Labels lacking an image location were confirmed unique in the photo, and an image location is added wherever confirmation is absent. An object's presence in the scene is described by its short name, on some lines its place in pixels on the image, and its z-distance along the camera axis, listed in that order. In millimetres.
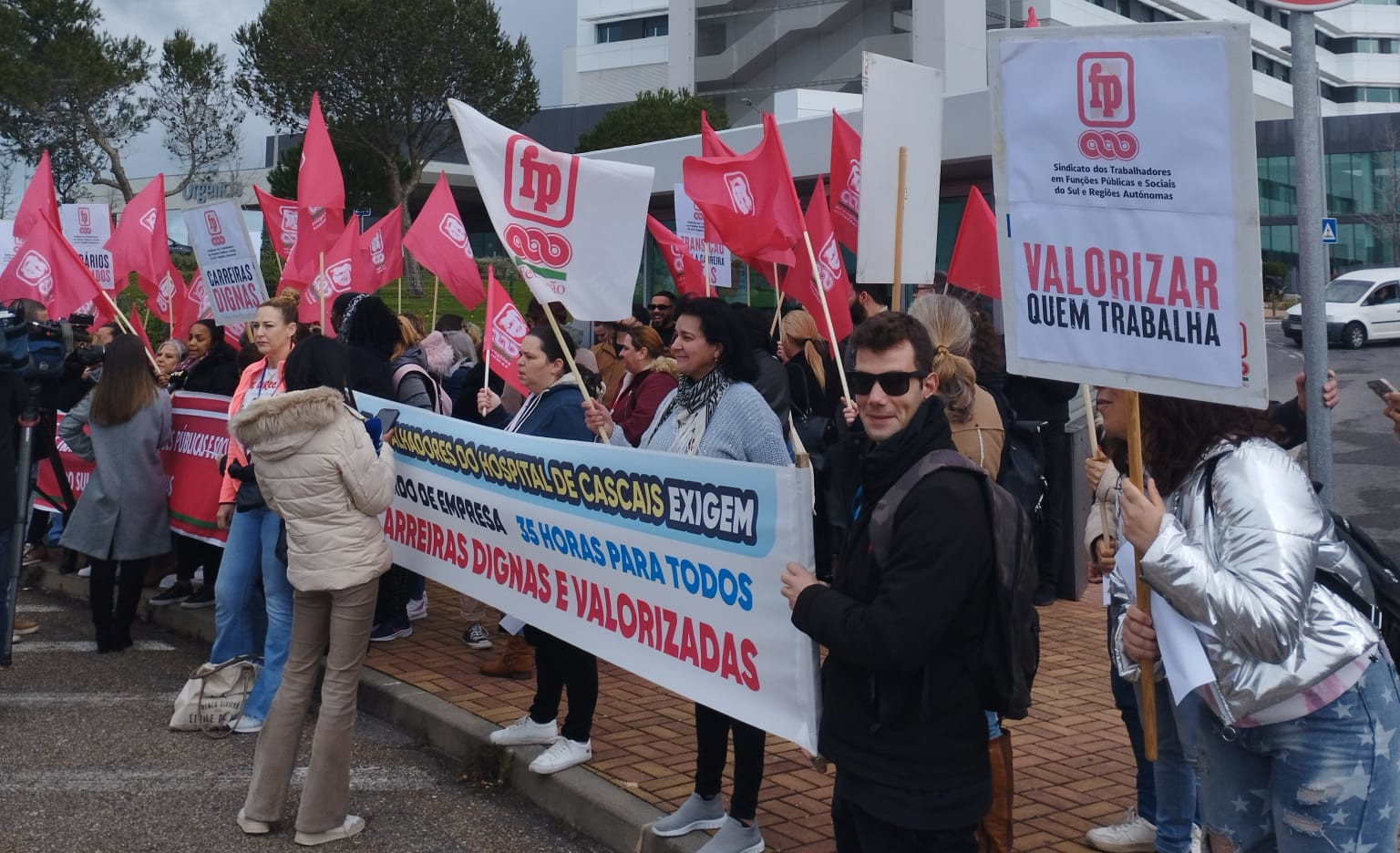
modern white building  58875
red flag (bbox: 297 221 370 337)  10852
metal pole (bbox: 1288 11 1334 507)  3594
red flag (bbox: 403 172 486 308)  10602
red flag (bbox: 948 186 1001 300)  8430
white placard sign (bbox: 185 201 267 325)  9781
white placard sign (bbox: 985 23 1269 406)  2936
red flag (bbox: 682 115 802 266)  7410
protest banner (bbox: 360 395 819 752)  4242
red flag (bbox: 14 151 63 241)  10969
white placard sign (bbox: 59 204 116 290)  13156
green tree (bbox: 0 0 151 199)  47969
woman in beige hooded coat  5285
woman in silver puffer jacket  2789
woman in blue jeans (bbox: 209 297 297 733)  6441
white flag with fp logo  5930
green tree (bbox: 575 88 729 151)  51281
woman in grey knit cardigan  4828
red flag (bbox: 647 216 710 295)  11281
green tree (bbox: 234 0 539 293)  47812
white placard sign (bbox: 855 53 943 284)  6719
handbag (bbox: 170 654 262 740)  6641
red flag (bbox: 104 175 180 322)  11438
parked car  32438
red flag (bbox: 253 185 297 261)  11922
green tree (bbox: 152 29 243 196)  50344
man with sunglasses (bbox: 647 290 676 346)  10202
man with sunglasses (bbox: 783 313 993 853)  3184
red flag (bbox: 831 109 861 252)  8523
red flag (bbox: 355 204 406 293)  12672
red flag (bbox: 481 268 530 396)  8484
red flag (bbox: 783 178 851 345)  8070
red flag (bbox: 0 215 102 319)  10391
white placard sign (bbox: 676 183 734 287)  11031
